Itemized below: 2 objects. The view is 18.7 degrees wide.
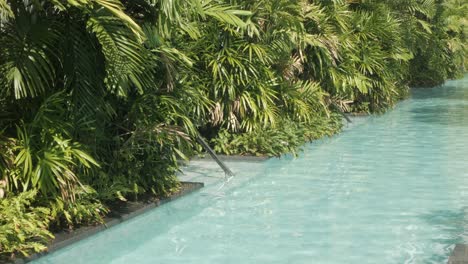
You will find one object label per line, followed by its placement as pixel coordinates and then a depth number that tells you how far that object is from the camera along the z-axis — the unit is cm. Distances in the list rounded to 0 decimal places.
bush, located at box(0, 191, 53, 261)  1044
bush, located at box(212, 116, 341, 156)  2060
